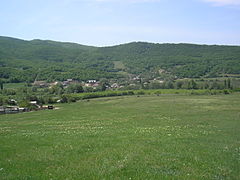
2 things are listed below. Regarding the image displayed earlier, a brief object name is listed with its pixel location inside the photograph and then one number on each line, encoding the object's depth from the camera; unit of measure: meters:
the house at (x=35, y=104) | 83.31
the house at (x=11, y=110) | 72.50
